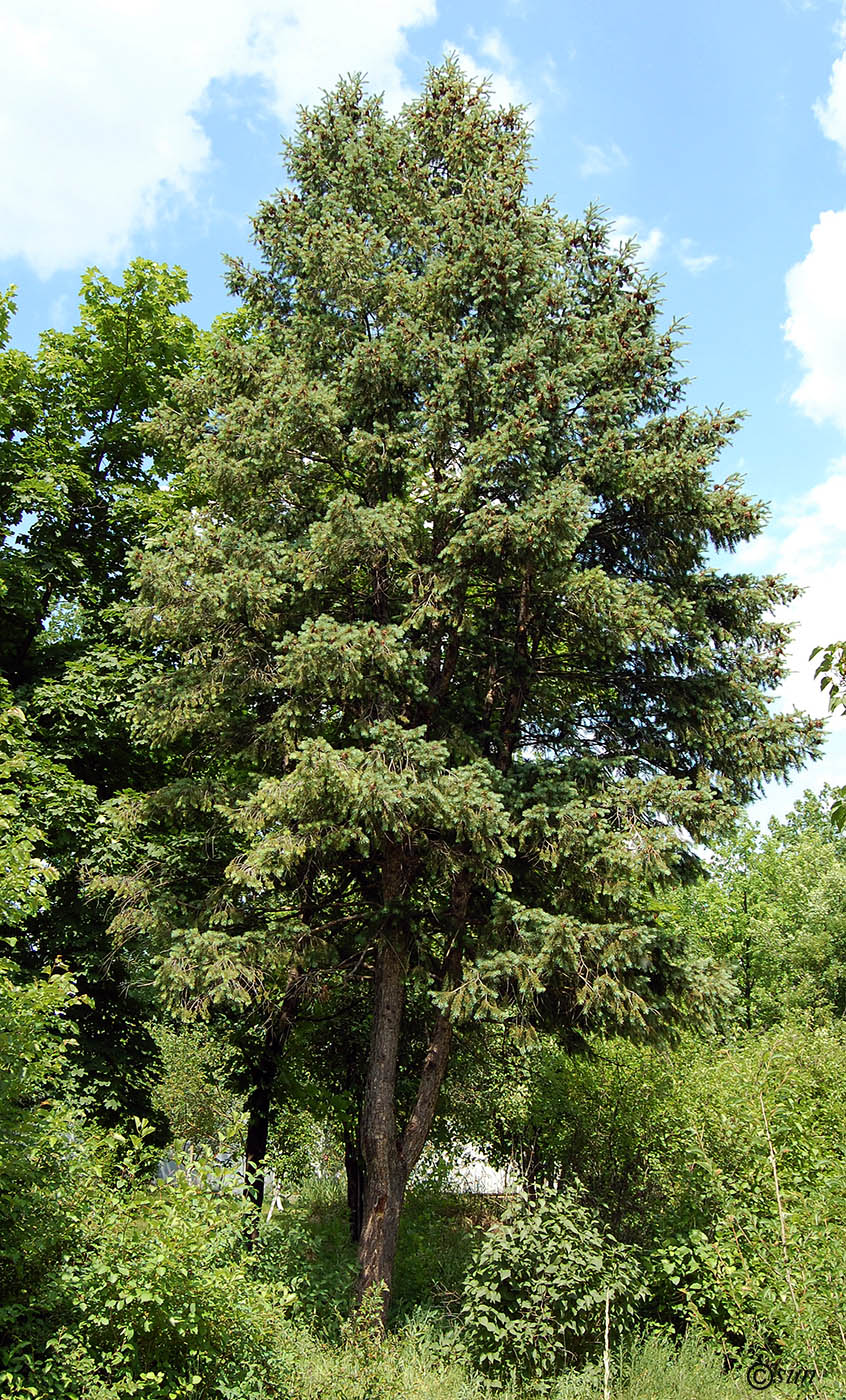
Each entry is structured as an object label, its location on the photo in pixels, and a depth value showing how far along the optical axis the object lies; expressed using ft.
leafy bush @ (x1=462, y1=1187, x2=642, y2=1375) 31.17
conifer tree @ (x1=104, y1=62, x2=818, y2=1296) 31.63
